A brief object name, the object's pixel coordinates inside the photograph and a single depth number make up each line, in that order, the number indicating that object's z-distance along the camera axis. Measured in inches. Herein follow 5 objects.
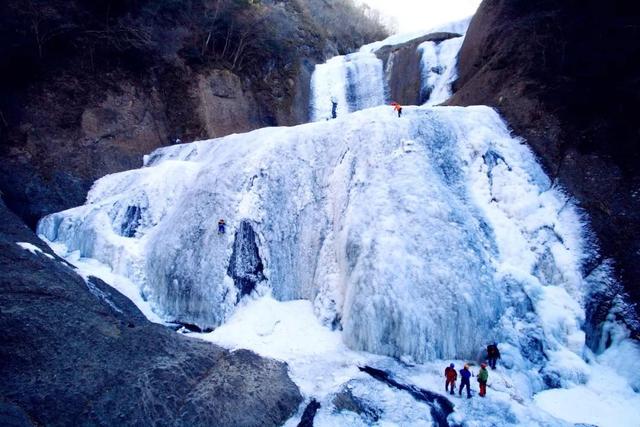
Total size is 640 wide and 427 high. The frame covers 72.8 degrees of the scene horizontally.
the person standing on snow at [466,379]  421.9
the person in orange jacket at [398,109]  695.7
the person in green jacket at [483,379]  423.5
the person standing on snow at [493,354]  464.8
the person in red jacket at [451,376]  428.5
